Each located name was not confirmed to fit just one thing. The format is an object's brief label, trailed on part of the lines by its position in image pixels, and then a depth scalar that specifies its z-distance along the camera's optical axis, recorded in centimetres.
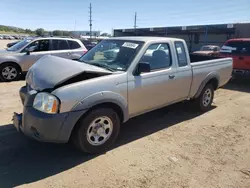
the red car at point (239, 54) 764
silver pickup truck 259
